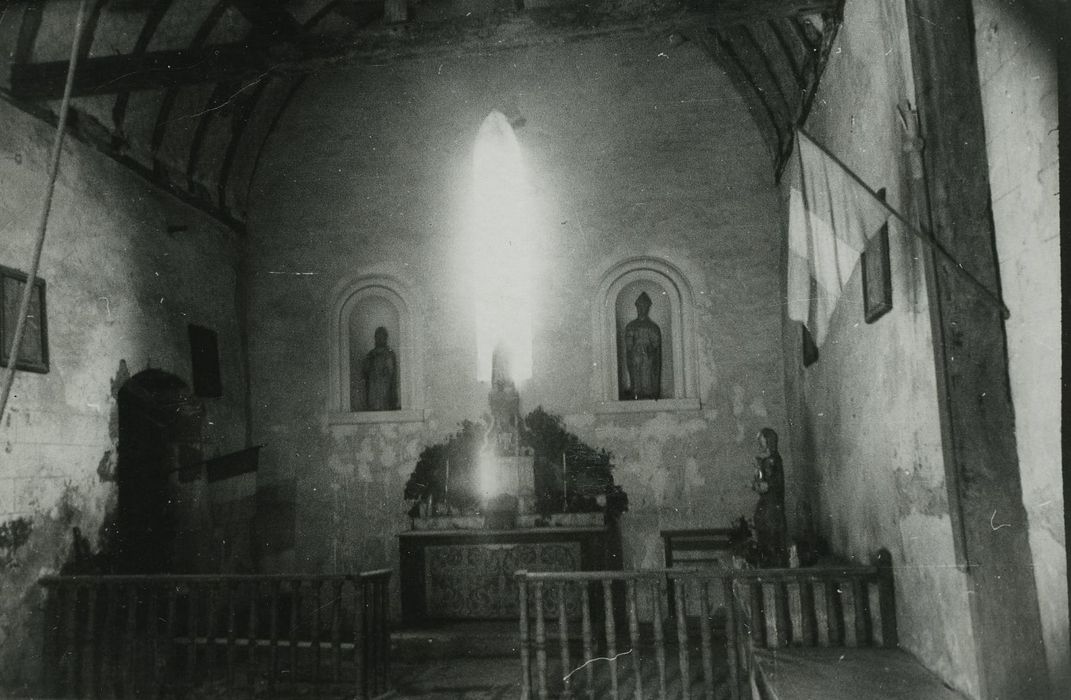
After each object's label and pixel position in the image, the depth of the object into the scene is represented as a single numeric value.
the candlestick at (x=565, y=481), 9.07
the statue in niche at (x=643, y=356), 9.35
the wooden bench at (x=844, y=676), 3.86
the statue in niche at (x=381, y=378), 9.76
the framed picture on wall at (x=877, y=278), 4.77
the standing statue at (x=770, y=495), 6.50
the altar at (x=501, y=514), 8.08
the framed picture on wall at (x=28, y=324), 5.97
